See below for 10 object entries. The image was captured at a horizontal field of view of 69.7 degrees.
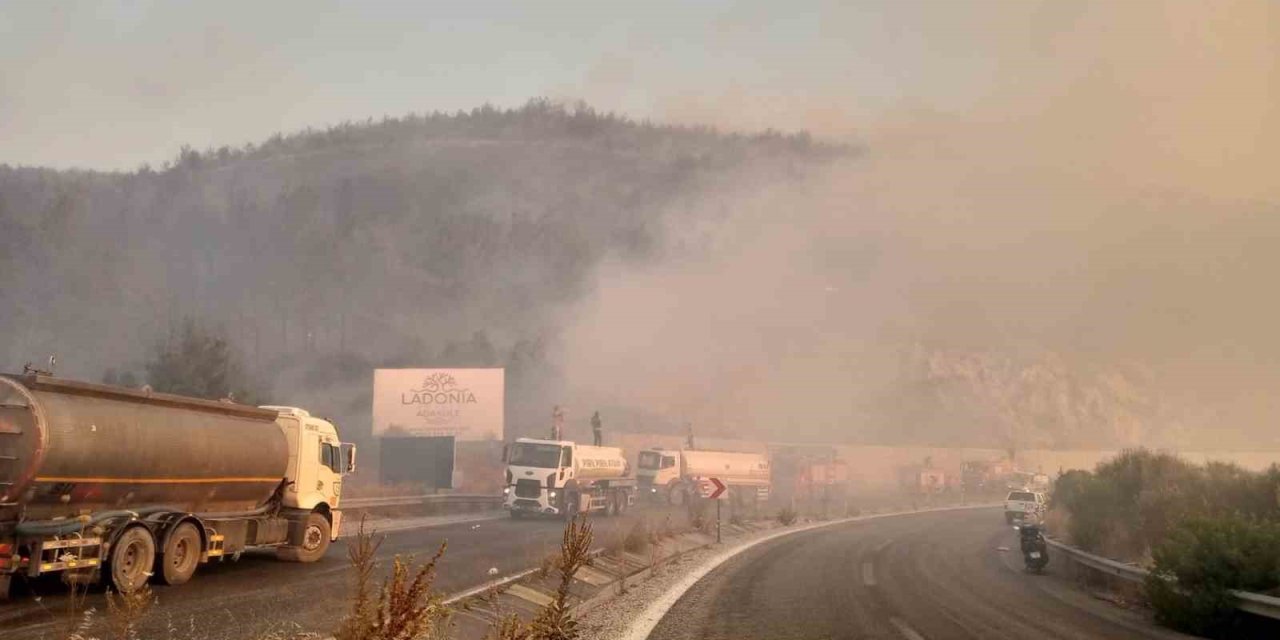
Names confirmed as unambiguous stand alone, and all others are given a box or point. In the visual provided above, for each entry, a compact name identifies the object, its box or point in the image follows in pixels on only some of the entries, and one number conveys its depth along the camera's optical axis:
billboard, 56.47
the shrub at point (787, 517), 40.50
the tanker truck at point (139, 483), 13.13
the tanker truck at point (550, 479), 37.31
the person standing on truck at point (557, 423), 53.67
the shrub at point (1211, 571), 12.73
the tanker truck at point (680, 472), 52.69
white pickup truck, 45.10
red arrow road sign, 29.72
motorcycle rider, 21.77
